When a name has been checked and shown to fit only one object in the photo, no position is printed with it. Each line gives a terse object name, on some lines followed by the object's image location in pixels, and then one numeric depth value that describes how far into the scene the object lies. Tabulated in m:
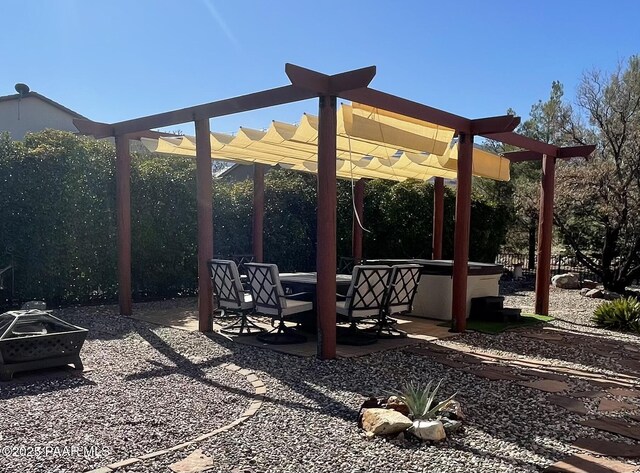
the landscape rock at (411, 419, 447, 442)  3.23
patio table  6.71
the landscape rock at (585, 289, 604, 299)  11.37
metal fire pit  4.55
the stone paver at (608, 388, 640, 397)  4.44
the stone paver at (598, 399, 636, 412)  4.04
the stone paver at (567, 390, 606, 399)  4.38
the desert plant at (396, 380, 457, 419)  3.45
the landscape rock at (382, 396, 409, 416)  3.53
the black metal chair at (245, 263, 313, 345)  5.91
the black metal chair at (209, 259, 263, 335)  6.28
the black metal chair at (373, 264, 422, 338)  6.22
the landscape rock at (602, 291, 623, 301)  11.26
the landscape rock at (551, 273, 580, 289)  13.33
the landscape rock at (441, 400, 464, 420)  3.54
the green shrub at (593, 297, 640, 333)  7.77
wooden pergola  5.24
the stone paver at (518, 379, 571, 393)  4.54
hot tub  8.02
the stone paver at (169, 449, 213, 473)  2.81
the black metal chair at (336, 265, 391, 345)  5.85
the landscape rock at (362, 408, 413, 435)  3.27
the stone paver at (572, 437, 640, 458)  3.15
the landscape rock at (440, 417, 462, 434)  3.37
